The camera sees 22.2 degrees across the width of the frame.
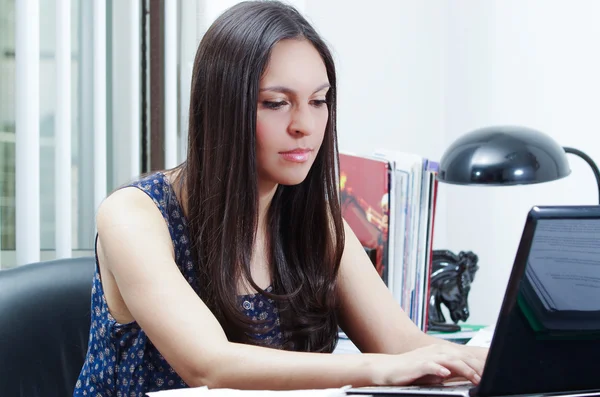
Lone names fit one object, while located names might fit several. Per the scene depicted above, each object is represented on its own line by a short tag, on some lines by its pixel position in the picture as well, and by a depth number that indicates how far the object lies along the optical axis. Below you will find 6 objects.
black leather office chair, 2.01
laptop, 1.61
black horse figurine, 2.47
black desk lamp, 2.14
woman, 1.88
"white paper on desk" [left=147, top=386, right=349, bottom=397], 1.63
